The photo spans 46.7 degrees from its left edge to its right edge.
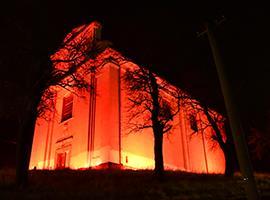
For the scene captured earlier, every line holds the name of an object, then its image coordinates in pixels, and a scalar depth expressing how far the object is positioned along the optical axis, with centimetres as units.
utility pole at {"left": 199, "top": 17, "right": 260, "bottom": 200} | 572
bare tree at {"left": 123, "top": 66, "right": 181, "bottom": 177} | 1678
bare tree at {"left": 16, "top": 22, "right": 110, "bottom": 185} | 1395
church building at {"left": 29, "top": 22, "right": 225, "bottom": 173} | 2202
